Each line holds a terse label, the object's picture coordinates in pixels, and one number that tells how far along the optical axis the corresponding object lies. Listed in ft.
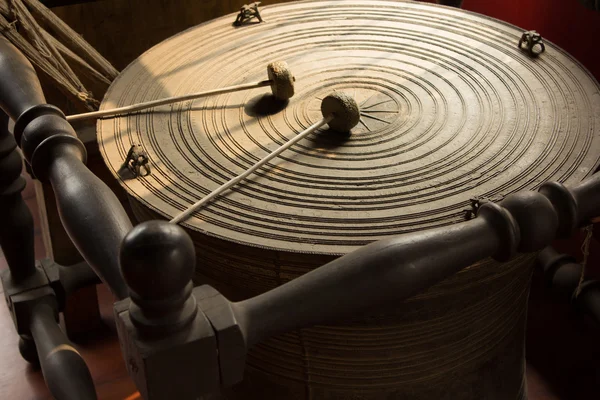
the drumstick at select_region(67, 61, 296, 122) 5.98
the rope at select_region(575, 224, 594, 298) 5.40
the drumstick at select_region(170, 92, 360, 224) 5.36
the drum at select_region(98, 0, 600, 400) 4.88
